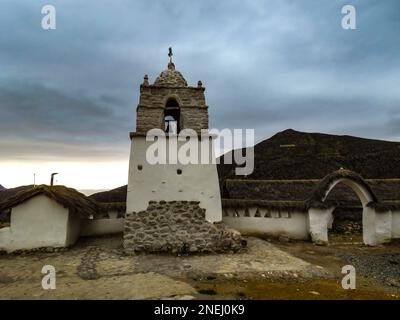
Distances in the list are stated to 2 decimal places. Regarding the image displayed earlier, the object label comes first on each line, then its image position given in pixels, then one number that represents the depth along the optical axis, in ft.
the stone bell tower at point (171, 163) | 33.65
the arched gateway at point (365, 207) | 41.88
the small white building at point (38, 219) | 33.94
